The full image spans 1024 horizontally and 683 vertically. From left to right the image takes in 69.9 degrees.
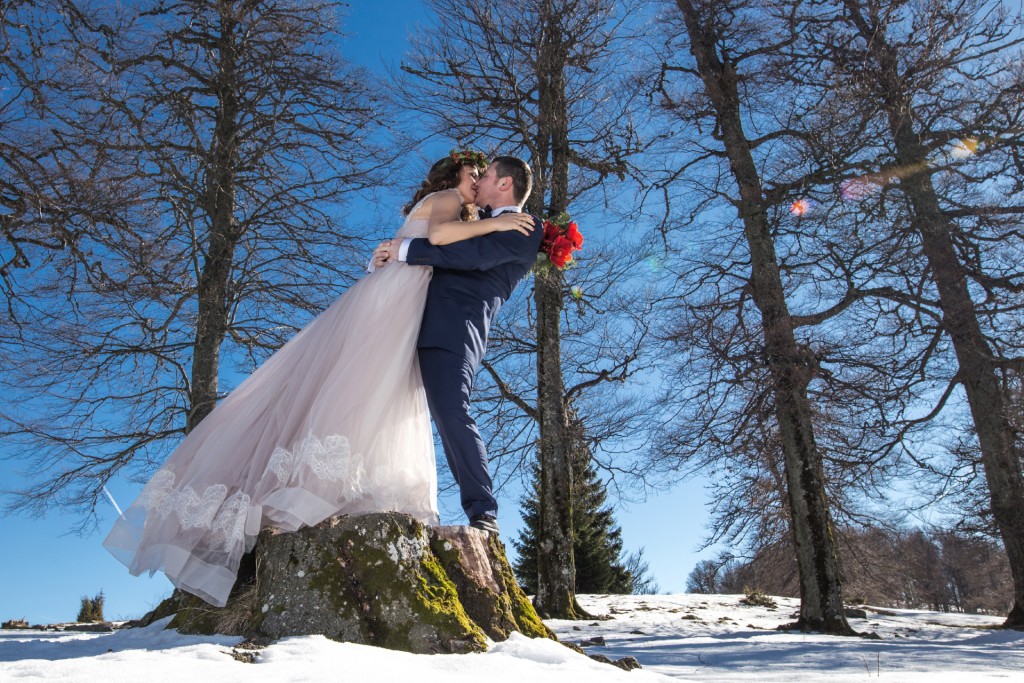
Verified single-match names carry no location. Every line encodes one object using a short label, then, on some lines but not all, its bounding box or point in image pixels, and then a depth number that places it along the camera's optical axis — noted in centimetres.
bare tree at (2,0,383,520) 880
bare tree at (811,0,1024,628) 977
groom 355
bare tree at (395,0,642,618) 988
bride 324
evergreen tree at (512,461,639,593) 1889
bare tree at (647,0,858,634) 952
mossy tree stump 289
